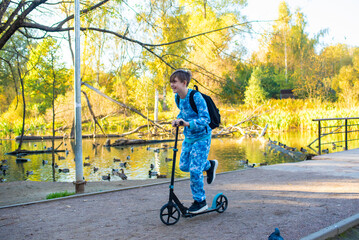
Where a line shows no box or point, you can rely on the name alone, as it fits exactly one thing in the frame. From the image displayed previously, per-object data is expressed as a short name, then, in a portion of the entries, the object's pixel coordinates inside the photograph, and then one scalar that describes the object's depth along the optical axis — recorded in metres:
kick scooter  3.99
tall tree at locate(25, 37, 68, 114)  10.00
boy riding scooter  4.17
